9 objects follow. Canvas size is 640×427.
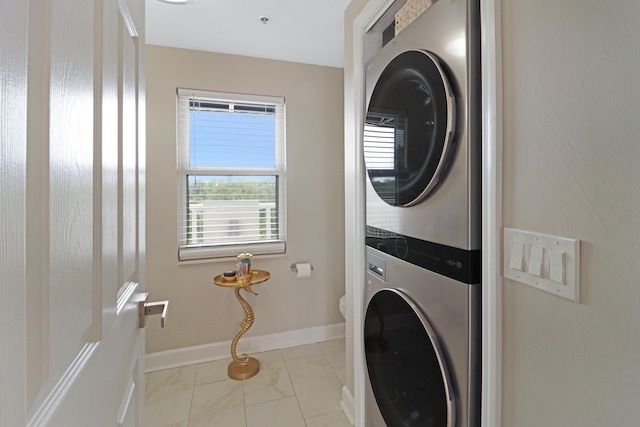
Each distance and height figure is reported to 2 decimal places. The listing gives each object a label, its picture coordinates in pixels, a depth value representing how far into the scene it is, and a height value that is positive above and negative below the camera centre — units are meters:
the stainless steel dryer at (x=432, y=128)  0.81 +0.29
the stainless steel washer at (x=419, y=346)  0.82 -0.46
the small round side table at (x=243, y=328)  2.07 -0.86
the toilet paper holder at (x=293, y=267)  2.52 -0.46
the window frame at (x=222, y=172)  2.25 +0.35
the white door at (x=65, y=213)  0.28 +0.00
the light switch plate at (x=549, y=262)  0.60 -0.11
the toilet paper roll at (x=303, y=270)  2.47 -0.48
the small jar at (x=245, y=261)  2.18 -0.36
